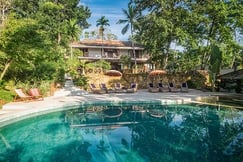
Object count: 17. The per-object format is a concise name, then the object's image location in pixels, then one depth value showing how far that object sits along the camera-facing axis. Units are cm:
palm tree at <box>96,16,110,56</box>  2731
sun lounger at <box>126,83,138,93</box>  1399
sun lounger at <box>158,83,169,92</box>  1466
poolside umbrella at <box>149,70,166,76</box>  1603
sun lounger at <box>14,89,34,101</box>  1001
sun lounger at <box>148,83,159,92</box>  1436
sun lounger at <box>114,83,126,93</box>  1418
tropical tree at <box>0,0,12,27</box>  1234
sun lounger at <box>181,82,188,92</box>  1437
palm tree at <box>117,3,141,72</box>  2232
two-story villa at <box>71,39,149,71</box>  2586
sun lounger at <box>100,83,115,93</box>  1400
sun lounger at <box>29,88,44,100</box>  1050
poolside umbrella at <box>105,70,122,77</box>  1738
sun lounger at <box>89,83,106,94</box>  1386
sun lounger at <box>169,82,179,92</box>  1434
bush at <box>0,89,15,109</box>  927
